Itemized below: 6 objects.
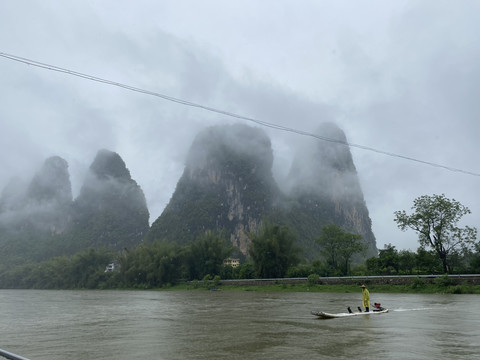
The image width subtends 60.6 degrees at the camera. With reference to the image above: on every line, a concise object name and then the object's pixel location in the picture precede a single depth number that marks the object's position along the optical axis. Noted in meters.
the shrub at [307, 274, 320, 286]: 38.53
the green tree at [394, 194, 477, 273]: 34.16
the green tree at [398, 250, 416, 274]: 36.22
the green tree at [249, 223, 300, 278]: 47.59
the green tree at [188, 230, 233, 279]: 55.41
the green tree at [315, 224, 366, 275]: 45.51
